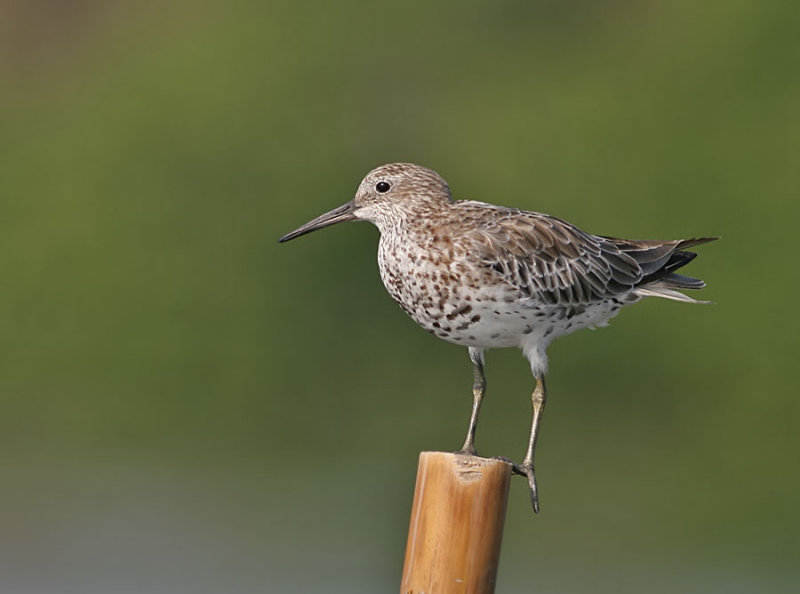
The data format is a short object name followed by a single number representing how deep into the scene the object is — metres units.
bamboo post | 13.14
